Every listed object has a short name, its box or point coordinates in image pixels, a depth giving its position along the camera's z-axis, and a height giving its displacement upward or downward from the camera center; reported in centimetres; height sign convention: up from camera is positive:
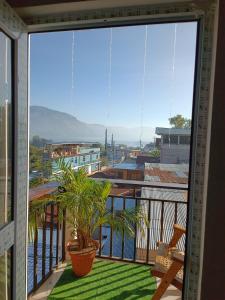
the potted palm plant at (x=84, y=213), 254 -84
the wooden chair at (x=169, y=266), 201 -116
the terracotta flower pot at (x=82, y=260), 255 -132
